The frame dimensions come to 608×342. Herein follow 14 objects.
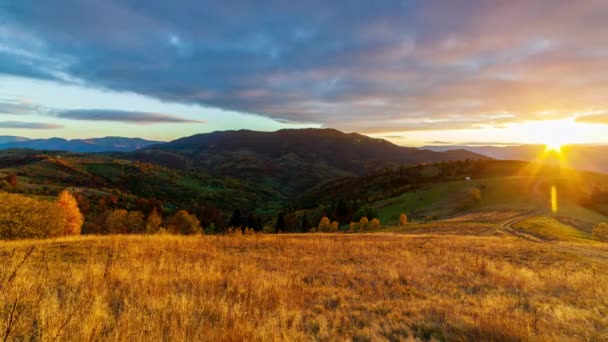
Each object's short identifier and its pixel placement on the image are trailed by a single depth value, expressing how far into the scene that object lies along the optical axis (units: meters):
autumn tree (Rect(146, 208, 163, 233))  74.56
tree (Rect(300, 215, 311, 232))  90.62
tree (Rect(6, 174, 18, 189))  102.06
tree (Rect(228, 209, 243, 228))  101.88
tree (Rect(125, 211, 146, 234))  74.94
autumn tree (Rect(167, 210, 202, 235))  77.62
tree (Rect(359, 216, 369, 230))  59.26
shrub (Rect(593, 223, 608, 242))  34.43
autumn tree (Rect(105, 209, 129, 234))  68.31
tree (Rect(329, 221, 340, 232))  68.66
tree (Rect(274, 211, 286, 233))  96.00
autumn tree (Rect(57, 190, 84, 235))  44.77
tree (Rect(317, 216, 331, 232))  69.79
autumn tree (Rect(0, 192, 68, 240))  21.12
